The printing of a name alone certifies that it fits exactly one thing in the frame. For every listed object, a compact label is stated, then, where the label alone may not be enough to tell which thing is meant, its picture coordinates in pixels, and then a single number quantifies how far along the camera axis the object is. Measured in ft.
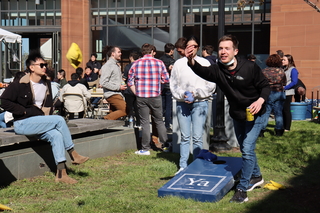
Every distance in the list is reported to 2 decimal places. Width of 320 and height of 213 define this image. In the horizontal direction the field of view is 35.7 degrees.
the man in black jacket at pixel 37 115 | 22.09
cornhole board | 18.70
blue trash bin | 50.34
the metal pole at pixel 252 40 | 63.57
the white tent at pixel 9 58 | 72.43
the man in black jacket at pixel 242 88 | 18.43
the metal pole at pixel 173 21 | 46.51
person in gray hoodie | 31.71
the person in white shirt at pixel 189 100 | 22.95
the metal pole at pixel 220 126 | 29.94
